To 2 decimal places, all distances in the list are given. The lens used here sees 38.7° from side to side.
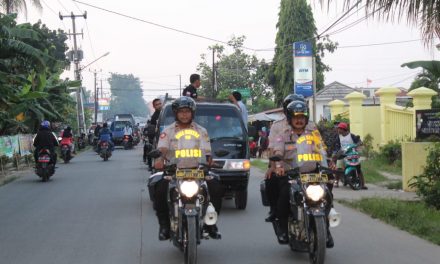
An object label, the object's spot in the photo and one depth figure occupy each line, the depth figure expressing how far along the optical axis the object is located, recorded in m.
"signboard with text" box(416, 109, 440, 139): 13.64
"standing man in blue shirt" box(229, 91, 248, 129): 12.30
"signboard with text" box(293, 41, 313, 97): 25.91
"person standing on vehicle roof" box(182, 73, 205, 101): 12.70
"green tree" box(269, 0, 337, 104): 44.41
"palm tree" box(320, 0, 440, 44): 8.08
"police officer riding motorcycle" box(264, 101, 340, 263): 6.22
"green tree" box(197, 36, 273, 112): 65.12
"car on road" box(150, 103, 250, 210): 10.86
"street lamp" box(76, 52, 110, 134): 46.36
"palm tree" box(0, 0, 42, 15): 23.02
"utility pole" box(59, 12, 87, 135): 47.41
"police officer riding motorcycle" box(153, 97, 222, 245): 6.60
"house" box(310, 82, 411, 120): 49.66
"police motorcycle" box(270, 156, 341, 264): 6.09
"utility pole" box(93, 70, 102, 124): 79.20
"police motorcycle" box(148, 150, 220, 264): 6.16
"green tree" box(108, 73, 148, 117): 163.38
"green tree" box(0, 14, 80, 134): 19.11
